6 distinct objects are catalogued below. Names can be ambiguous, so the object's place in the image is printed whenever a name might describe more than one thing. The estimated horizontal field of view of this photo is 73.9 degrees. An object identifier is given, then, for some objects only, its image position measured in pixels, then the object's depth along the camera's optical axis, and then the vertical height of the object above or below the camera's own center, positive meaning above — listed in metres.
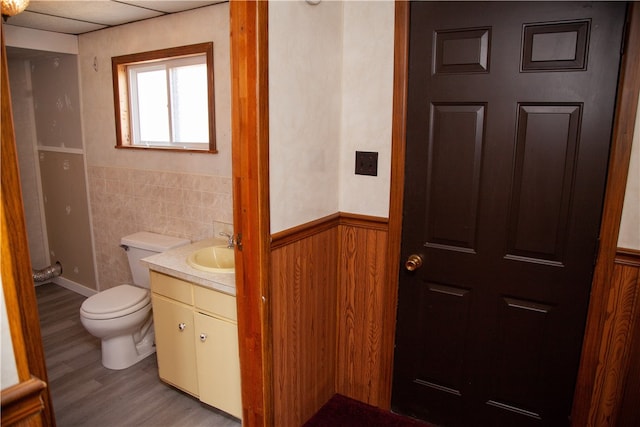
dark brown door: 1.61 -0.19
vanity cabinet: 2.11 -1.01
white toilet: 2.57 -1.01
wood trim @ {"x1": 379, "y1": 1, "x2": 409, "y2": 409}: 1.89 -0.17
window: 2.75 +0.33
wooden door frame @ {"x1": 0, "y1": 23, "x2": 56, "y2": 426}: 0.90 -0.34
